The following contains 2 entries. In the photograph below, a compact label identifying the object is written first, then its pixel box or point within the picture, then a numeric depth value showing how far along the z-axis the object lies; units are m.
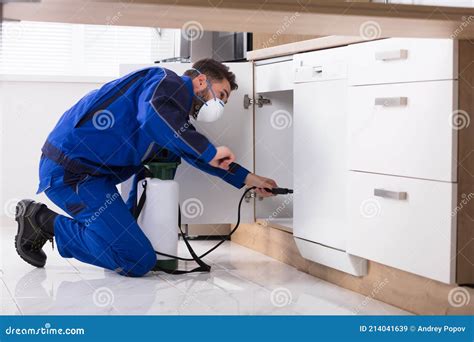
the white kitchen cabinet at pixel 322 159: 2.36
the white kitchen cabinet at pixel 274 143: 2.92
